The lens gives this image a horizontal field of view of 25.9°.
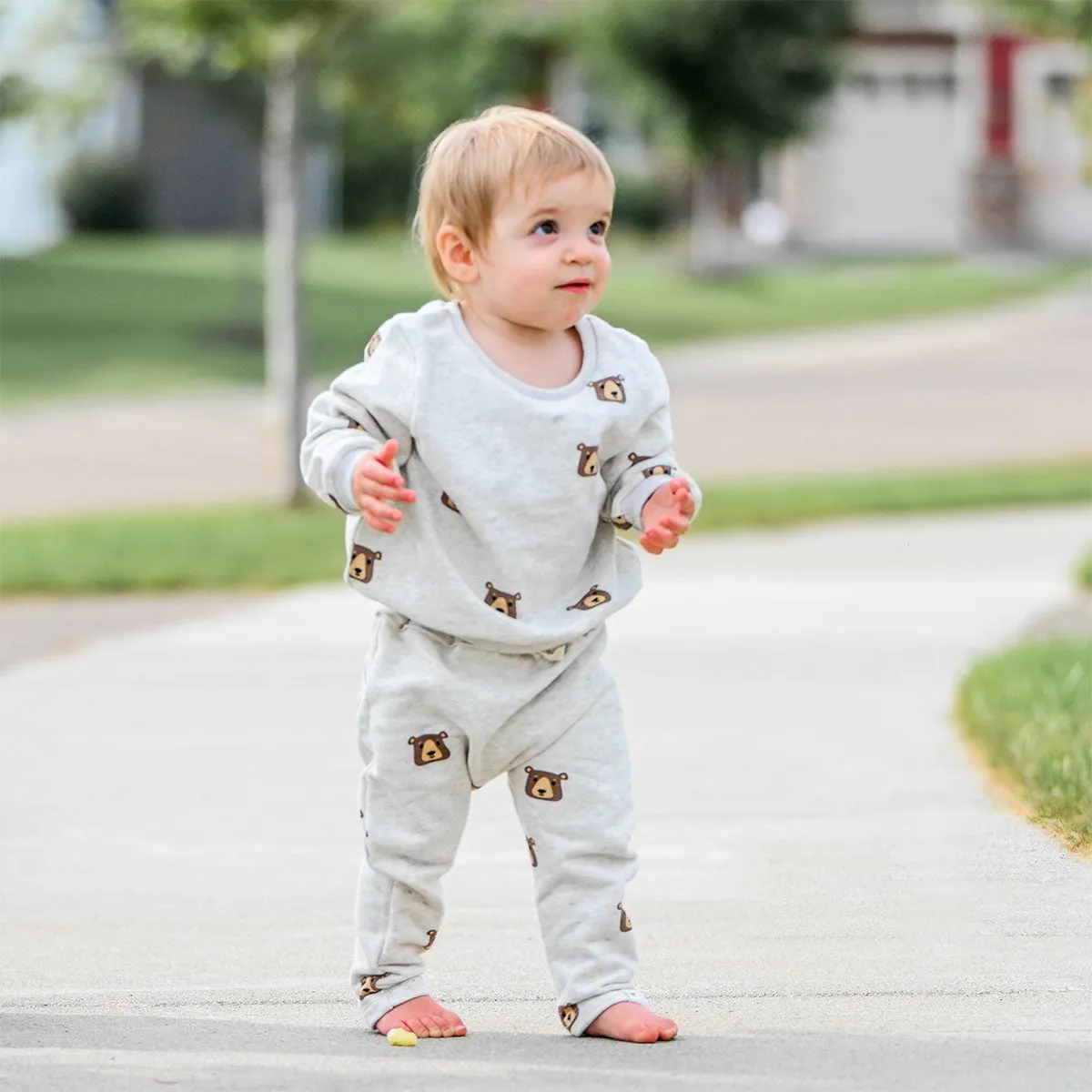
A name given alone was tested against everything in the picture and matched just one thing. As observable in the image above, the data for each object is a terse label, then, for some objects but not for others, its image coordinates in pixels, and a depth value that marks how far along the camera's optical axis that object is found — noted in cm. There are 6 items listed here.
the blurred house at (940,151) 4153
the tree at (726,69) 3625
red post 4159
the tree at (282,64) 1268
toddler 375
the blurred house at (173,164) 3947
